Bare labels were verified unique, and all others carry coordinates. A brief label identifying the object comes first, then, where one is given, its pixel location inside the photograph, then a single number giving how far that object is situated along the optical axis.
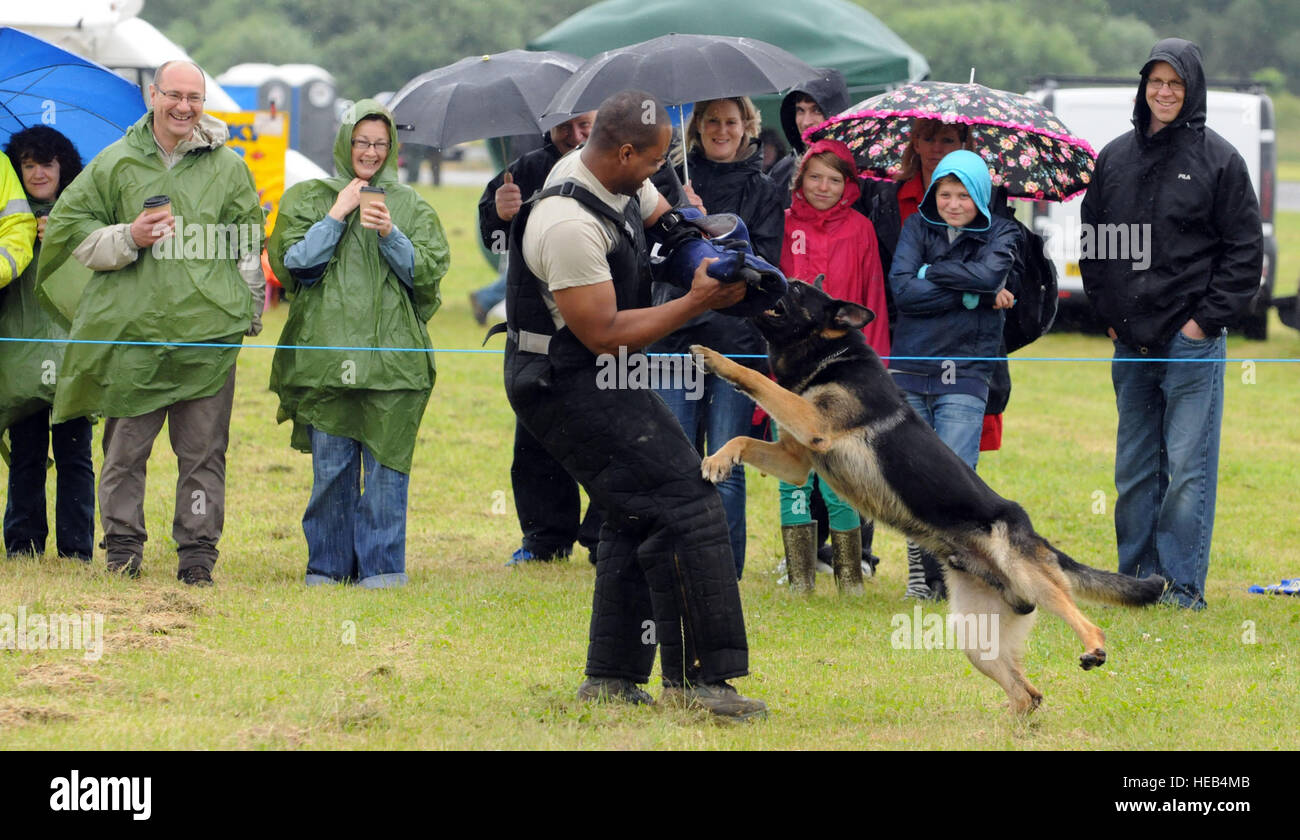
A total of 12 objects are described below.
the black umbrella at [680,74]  14.44
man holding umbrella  16.33
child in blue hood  14.34
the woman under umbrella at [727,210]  14.84
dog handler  9.91
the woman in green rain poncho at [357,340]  14.62
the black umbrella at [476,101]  16.20
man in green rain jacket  14.06
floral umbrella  14.76
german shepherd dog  10.97
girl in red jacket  14.93
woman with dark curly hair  15.07
